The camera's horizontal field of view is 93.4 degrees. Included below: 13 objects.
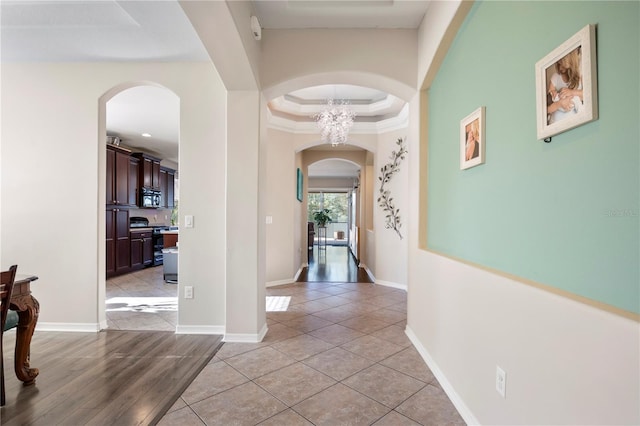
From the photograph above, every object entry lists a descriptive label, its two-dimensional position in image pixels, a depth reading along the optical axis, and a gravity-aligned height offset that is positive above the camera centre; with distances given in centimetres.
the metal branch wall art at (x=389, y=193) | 496 +41
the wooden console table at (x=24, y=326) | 197 -75
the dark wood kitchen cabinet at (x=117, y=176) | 580 +77
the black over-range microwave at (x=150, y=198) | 684 +39
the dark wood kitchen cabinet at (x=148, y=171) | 682 +103
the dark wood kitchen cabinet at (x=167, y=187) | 791 +77
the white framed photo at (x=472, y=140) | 173 +46
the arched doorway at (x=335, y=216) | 629 -3
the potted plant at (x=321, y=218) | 1149 -12
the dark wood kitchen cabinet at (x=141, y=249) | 641 -75
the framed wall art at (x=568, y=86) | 100 +47
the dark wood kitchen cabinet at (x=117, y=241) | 574 -53
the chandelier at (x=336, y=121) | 455 +142
